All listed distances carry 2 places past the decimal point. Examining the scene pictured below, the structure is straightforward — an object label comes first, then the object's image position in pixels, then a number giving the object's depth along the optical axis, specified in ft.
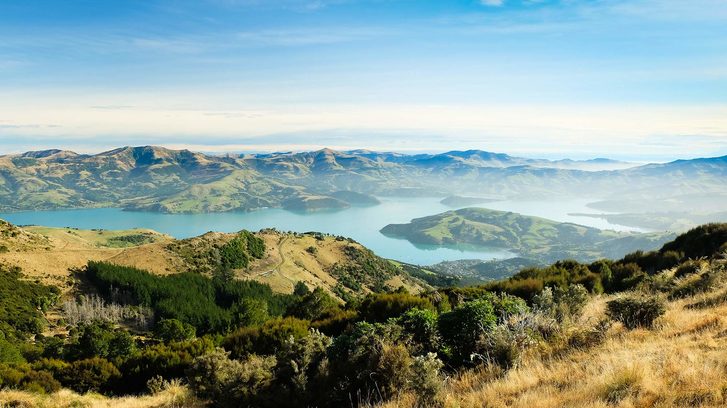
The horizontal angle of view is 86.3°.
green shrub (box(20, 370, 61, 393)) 63.41
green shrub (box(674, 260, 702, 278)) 77.02
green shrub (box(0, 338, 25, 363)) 142.06
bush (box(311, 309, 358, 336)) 80.48
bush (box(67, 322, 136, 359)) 168.00
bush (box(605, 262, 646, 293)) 91.97
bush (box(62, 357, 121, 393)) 74.18
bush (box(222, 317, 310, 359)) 70.33
